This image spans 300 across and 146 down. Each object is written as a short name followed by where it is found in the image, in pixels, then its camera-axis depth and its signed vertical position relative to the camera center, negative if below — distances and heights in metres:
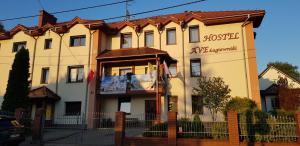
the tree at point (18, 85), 12.96 +1.22
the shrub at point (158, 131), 10.20 -1.49
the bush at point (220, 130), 9.61 -1.37
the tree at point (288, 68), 41.10 +7.41
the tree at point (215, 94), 13.36 +0.60
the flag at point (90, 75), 15.21 +2.15
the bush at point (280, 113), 11.54 -0.66
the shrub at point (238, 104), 12.61 -0.09
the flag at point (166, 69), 14.76 +2.54
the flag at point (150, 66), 15.52 +2.87
